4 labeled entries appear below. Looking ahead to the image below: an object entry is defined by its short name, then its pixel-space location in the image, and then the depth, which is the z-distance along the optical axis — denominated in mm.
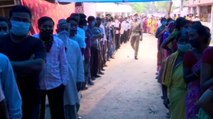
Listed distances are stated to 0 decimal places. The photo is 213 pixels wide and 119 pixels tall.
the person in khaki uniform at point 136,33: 15345
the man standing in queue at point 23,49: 3618
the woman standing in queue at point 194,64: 3742
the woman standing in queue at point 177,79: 4555
